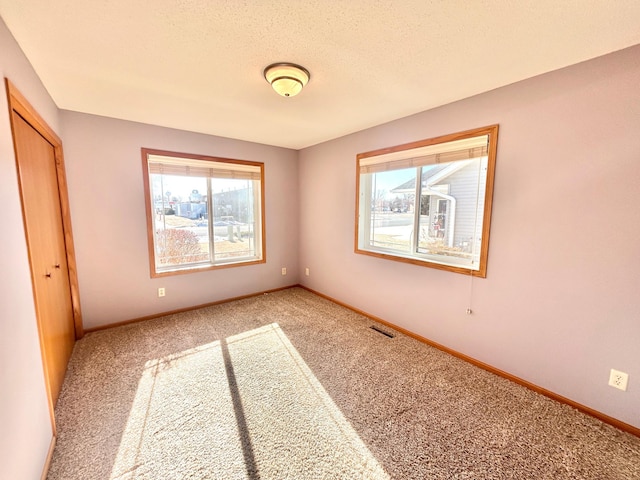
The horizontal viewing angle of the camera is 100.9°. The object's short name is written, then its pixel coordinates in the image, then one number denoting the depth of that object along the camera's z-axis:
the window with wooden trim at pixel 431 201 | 2.26
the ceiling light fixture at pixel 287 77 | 1.76
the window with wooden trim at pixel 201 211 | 3.18
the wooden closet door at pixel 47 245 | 1.67
